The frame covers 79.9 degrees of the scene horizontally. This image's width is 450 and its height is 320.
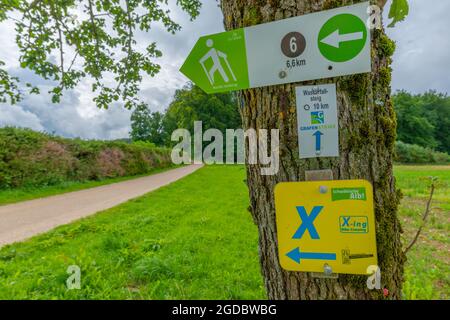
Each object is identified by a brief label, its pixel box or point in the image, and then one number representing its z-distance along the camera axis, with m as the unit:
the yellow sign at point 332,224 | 0.91
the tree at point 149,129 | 57.44
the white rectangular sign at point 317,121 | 0.92
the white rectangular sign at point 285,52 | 0.88
